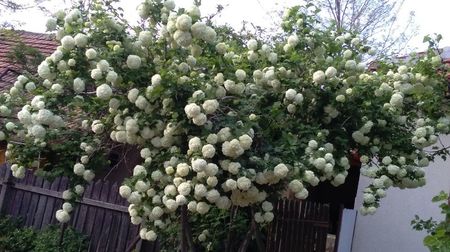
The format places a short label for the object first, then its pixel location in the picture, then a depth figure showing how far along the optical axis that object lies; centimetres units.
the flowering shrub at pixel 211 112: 447
